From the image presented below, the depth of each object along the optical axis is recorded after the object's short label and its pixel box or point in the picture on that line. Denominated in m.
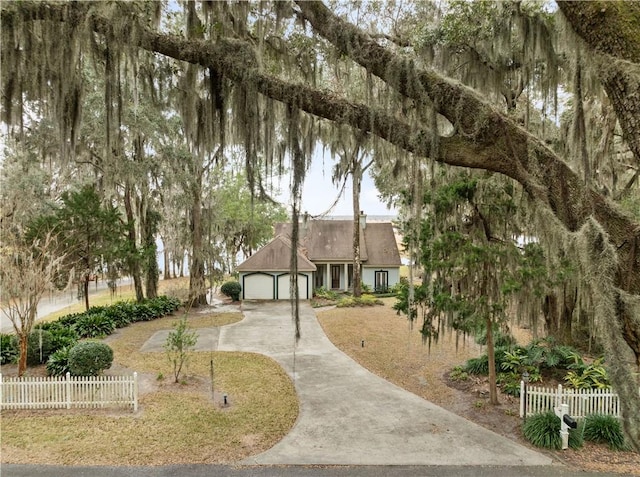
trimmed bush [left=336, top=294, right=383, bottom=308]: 18.44
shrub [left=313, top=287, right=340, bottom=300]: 20.84
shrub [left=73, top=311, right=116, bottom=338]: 12.27
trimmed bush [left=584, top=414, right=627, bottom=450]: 6.05
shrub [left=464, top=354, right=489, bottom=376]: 9.34
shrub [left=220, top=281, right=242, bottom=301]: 21.31
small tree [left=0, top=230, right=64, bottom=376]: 8.37
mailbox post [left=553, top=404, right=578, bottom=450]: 5.86
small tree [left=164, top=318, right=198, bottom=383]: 8.40
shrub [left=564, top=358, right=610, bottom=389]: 7.59
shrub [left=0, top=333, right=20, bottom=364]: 9.16
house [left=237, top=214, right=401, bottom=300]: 20.97
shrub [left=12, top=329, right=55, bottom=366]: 9.05
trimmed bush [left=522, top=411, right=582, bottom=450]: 6.03
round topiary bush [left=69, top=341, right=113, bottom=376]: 7.95
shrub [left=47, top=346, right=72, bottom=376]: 8.38
